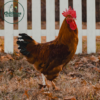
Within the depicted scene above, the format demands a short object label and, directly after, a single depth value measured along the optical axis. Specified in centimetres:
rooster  384
